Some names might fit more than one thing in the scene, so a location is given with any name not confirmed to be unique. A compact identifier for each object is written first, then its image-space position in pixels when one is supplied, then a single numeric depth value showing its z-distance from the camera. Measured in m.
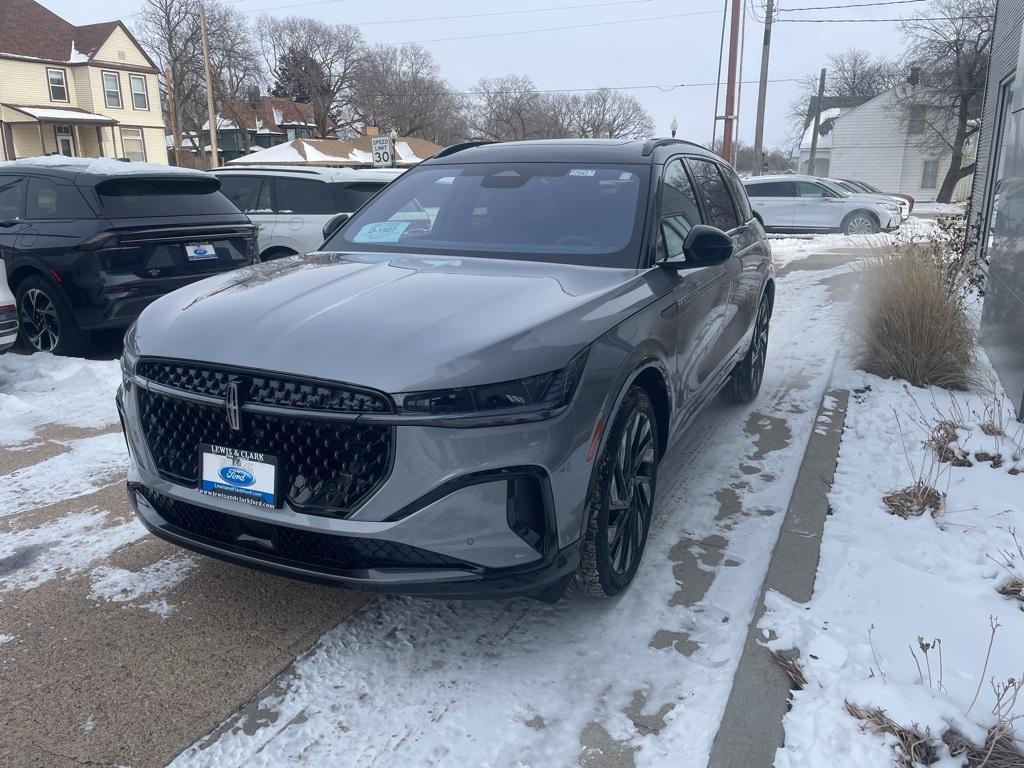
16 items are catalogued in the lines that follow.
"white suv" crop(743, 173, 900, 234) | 20.12
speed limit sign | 19.45
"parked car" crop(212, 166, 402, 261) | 9.66
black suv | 6.71
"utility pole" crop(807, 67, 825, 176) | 51.41
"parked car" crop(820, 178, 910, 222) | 20.64
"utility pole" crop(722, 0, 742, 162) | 21.22
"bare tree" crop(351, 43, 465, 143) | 67.88
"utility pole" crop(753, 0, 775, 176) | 25.14
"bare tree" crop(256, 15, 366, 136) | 70.00
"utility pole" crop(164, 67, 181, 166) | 54.69
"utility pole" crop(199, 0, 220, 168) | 37.06
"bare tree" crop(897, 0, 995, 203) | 37.00
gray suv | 2.48
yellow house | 40.53
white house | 49.59
